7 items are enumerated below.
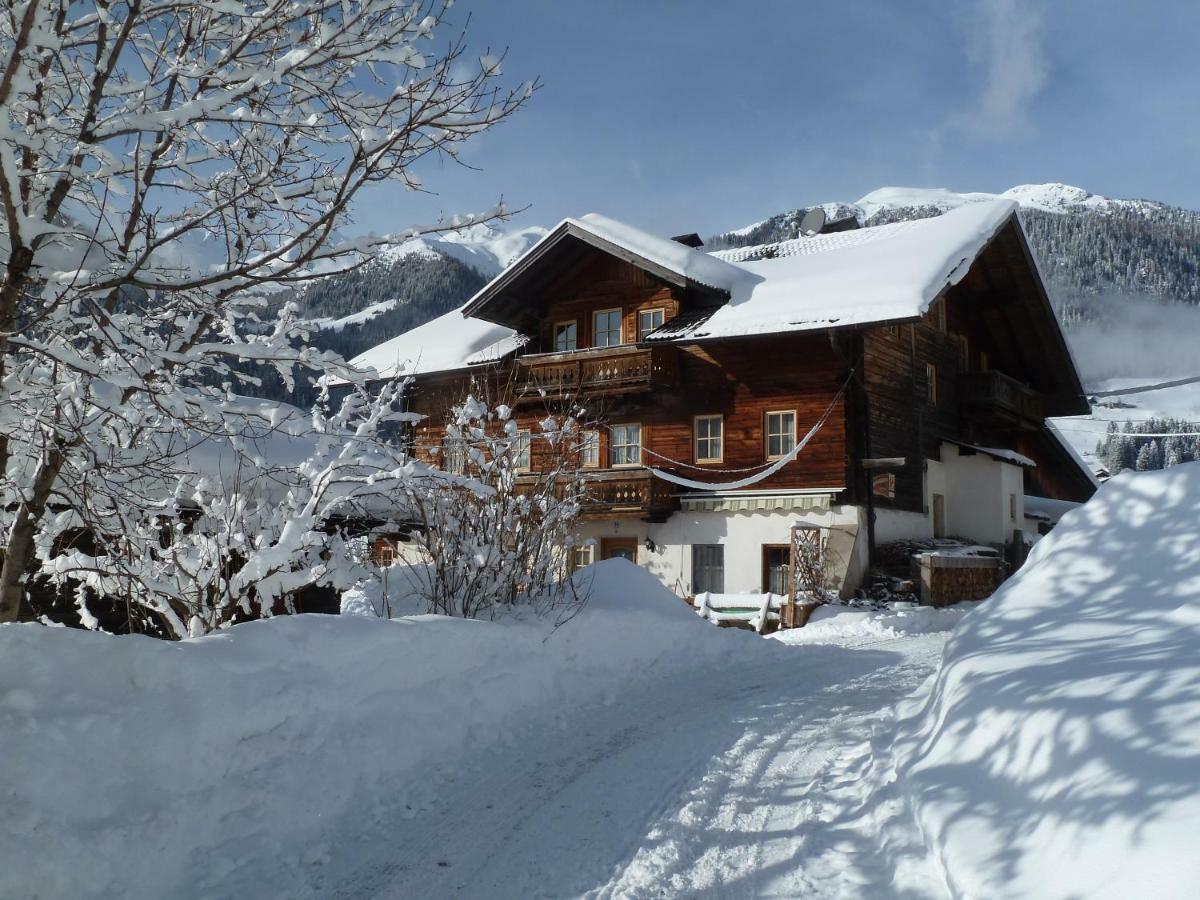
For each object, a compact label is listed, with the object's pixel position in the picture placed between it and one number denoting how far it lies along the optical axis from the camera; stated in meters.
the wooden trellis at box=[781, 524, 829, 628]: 19.11
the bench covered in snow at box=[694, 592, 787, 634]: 19.20
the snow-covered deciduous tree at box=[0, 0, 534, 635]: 4.30
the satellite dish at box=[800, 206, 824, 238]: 31.77
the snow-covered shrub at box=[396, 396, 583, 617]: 10.10
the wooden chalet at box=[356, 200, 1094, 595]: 21.61
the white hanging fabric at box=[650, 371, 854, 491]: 21.53
